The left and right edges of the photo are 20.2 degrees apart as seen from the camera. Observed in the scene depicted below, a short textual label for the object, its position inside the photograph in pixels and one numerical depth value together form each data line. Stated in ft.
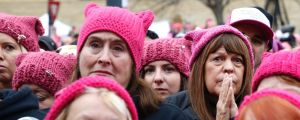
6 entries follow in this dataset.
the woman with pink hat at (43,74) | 20.33
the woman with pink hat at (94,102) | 12.57
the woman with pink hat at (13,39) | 21.33
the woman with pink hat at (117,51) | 17.26
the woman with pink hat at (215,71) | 18.81
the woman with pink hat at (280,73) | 15.34
